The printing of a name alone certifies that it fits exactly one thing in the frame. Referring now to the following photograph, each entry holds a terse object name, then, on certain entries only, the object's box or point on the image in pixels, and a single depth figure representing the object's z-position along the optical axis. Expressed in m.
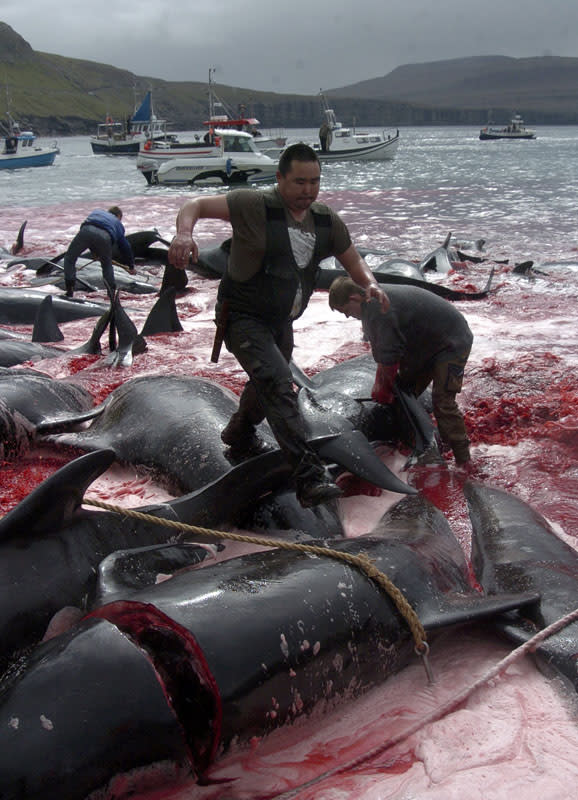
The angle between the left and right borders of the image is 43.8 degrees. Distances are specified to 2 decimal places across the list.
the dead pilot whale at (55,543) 2.84
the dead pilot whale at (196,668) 2.17
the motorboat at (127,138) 70.44
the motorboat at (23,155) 54.62
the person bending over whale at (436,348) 5.66
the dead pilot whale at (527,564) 3.11
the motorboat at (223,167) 39.12
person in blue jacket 11.59
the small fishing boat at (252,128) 49.06
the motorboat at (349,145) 53.00
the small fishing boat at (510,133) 98.50
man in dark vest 3.88
